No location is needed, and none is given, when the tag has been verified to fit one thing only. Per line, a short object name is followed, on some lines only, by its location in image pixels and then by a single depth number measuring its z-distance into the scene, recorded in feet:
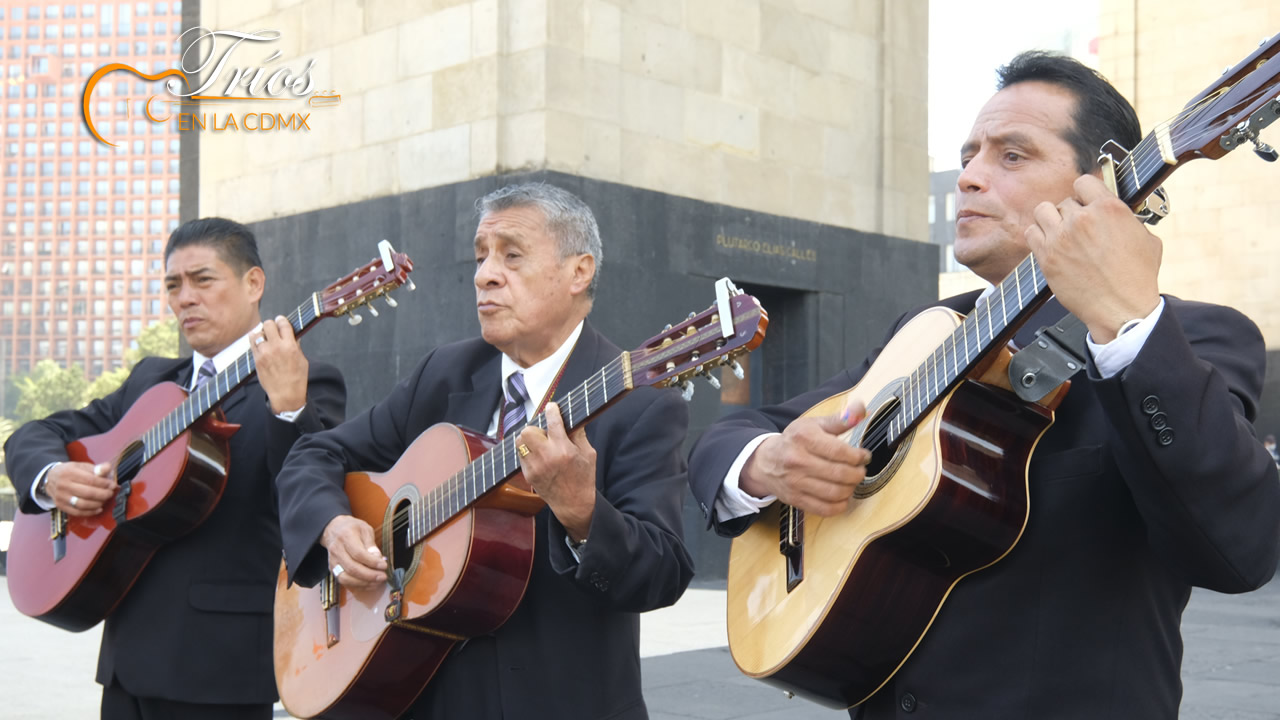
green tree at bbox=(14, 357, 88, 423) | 333.62
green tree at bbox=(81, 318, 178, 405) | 305.12
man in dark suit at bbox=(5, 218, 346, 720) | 11.25
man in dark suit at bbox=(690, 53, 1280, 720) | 5.54
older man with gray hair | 8.36
